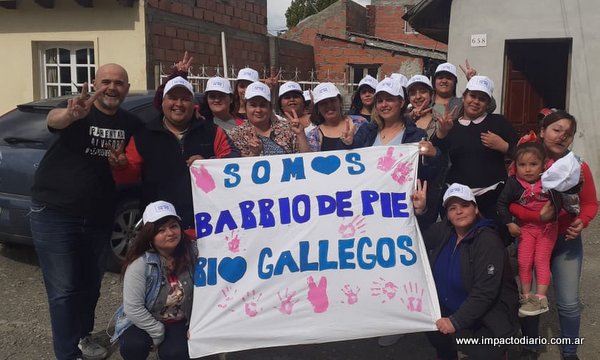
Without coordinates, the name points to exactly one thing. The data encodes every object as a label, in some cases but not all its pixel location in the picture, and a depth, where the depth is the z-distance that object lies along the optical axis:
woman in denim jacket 3.12
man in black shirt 3.32
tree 37.75
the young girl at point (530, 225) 3.36
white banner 3.22
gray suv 4.85
